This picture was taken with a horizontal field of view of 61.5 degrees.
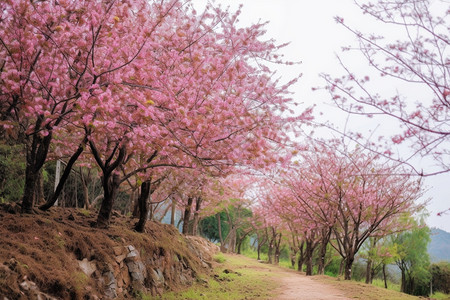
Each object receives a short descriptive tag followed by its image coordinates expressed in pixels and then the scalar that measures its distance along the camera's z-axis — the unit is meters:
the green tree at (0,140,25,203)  13.20
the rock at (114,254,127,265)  7.95
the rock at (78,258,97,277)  6.82
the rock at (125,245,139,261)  8.48
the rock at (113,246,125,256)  8.06
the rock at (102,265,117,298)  7.06
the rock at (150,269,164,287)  9.08
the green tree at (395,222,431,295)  36.81
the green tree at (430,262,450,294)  37.66
